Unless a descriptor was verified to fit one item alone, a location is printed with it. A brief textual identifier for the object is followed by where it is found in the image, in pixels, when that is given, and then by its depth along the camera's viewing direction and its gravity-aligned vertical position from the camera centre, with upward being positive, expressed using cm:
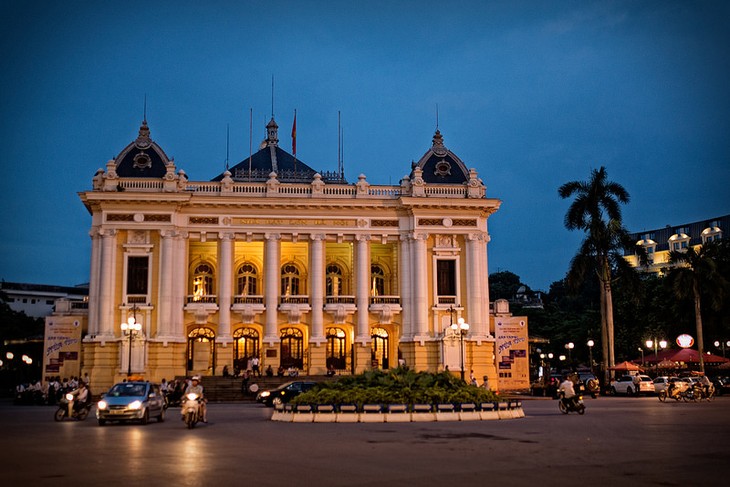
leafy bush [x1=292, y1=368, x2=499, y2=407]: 2753 -78
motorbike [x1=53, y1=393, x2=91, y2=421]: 3005 -146
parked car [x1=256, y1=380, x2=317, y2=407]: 3806 -101
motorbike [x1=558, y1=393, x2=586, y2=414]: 3036 -139
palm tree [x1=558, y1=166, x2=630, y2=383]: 5281 +831
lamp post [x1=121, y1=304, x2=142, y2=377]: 4472 +225
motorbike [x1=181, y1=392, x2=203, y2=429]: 2450 -118
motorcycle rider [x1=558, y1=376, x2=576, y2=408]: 3044 -98
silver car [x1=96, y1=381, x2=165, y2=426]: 2642 -110
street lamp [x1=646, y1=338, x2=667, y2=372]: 5648 +156
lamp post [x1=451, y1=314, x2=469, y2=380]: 4622 +219
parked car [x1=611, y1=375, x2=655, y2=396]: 4912 -119
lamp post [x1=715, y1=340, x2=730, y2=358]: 6241 +161
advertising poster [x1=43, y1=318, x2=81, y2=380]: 5375 +145
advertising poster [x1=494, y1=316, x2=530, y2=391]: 5247 +84
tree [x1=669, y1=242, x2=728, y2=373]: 5556 +560
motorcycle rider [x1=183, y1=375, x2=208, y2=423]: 2492 -67
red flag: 6512 +1784
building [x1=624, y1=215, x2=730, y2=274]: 12119 +1984
